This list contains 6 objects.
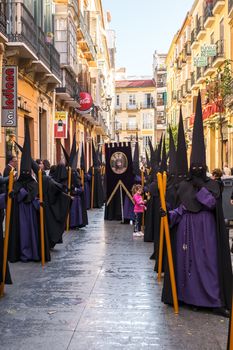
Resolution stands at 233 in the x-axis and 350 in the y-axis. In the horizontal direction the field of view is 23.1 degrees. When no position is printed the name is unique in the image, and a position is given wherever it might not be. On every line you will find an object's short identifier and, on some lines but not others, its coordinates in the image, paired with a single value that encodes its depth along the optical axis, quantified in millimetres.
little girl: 12780
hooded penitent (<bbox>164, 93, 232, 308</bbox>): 6344
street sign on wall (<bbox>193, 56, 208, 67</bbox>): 33047
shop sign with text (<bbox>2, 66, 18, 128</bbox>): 15594
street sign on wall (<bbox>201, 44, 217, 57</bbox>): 30938
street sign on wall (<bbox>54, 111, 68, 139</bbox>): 23516
